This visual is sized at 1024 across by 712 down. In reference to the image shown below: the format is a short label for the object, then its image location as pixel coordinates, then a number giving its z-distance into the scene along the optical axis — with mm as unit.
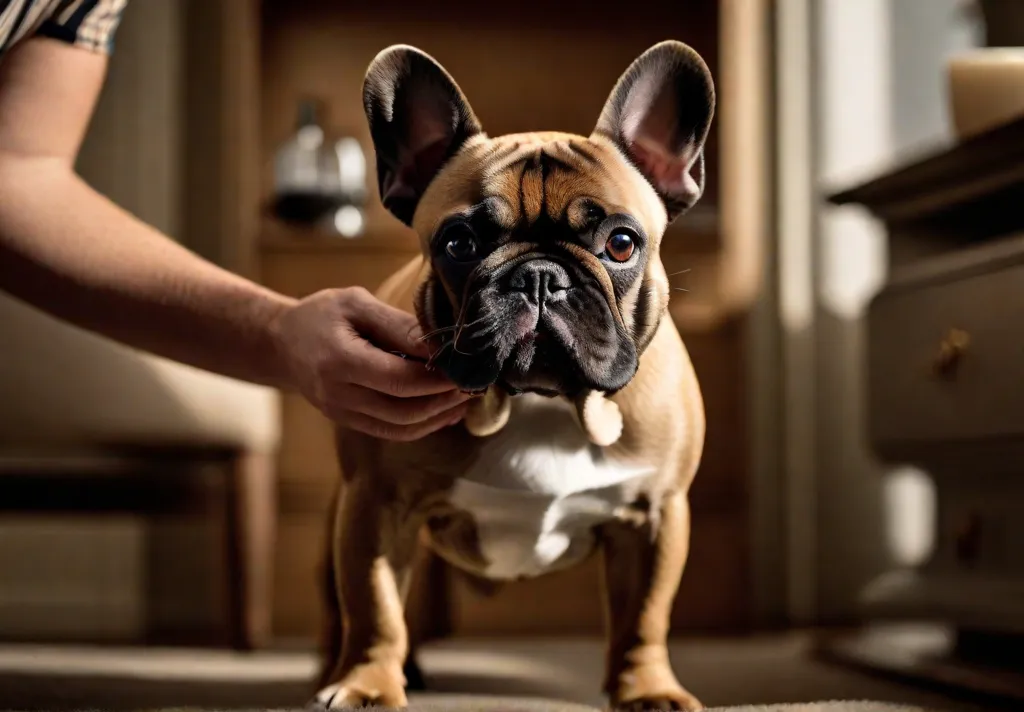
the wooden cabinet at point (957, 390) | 1086
